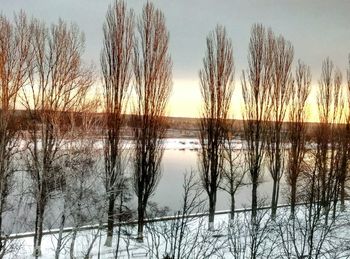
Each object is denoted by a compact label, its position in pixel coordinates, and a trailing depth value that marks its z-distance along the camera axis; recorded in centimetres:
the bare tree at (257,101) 2512
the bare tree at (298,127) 2736
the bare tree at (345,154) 2838
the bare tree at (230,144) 2453
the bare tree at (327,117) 2896
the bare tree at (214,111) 2350
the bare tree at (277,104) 2622
